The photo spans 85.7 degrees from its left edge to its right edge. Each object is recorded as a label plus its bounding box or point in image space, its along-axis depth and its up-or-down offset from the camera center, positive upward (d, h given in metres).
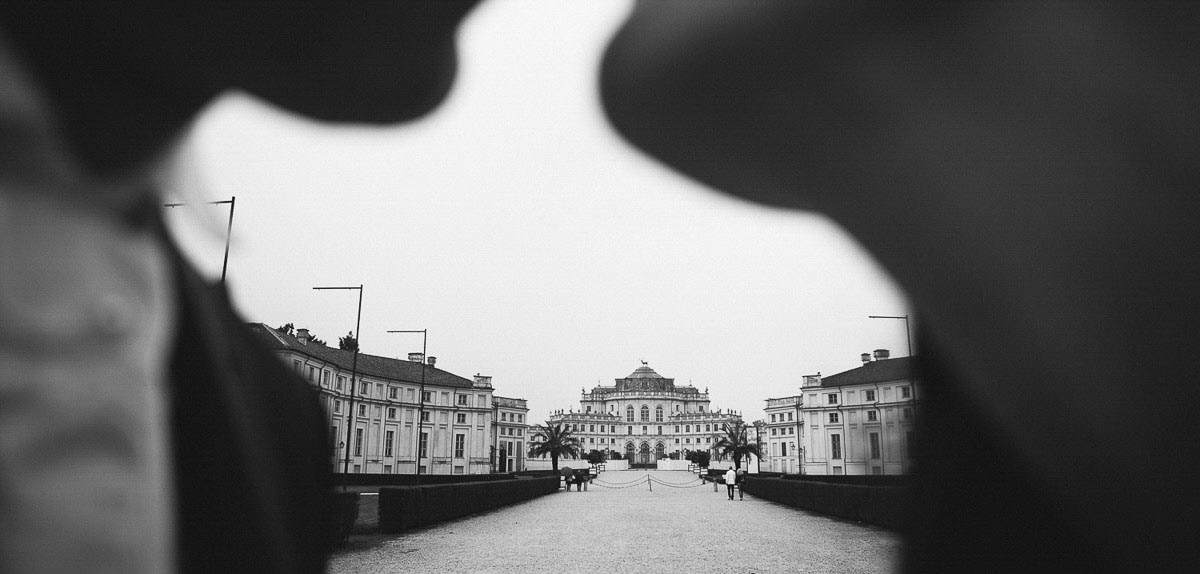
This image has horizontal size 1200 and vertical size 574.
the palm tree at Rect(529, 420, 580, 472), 61.00 -2.61
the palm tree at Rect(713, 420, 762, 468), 54.53 -2.34
